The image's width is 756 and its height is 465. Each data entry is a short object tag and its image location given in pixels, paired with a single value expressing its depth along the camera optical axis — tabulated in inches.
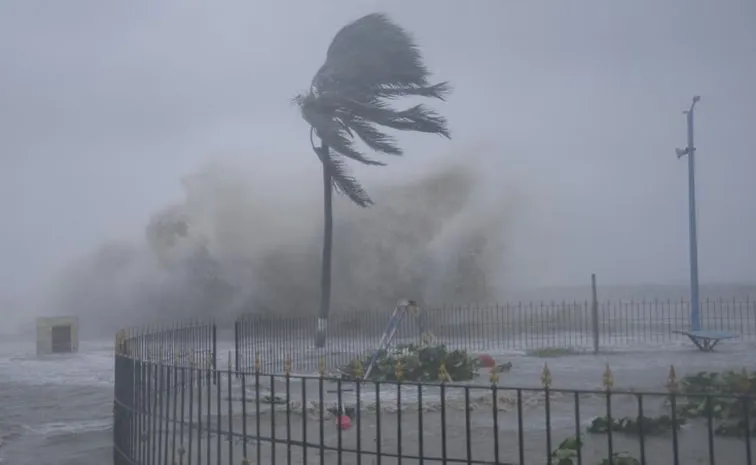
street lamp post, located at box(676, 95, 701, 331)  813.7
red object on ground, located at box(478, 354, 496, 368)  688.2
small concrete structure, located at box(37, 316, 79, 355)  1051.3
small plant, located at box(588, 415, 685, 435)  371.9
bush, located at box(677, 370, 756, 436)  322.3
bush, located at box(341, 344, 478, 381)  600.7
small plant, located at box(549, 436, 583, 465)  252.1
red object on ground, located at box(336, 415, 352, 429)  414.6
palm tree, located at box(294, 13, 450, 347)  1045.8
